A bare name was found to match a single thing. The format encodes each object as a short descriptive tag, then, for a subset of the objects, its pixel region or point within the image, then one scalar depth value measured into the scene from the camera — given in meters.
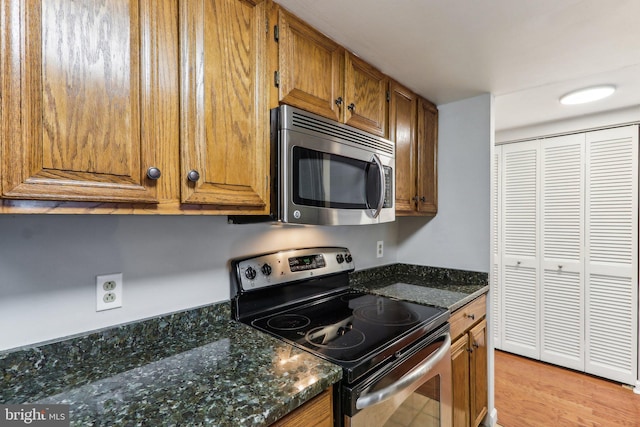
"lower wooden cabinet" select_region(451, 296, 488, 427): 1.66
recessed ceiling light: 2.01
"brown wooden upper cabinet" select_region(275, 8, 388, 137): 1.21
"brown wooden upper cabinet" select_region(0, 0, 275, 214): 0.66
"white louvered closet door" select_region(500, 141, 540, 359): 2.88
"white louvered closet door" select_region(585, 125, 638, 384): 2.43
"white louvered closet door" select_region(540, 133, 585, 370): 2.66
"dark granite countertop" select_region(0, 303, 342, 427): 0.72
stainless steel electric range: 1.02
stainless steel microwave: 1.12
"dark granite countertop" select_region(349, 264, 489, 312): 1.75
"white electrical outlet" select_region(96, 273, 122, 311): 1.03
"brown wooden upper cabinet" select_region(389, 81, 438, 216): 1.88
